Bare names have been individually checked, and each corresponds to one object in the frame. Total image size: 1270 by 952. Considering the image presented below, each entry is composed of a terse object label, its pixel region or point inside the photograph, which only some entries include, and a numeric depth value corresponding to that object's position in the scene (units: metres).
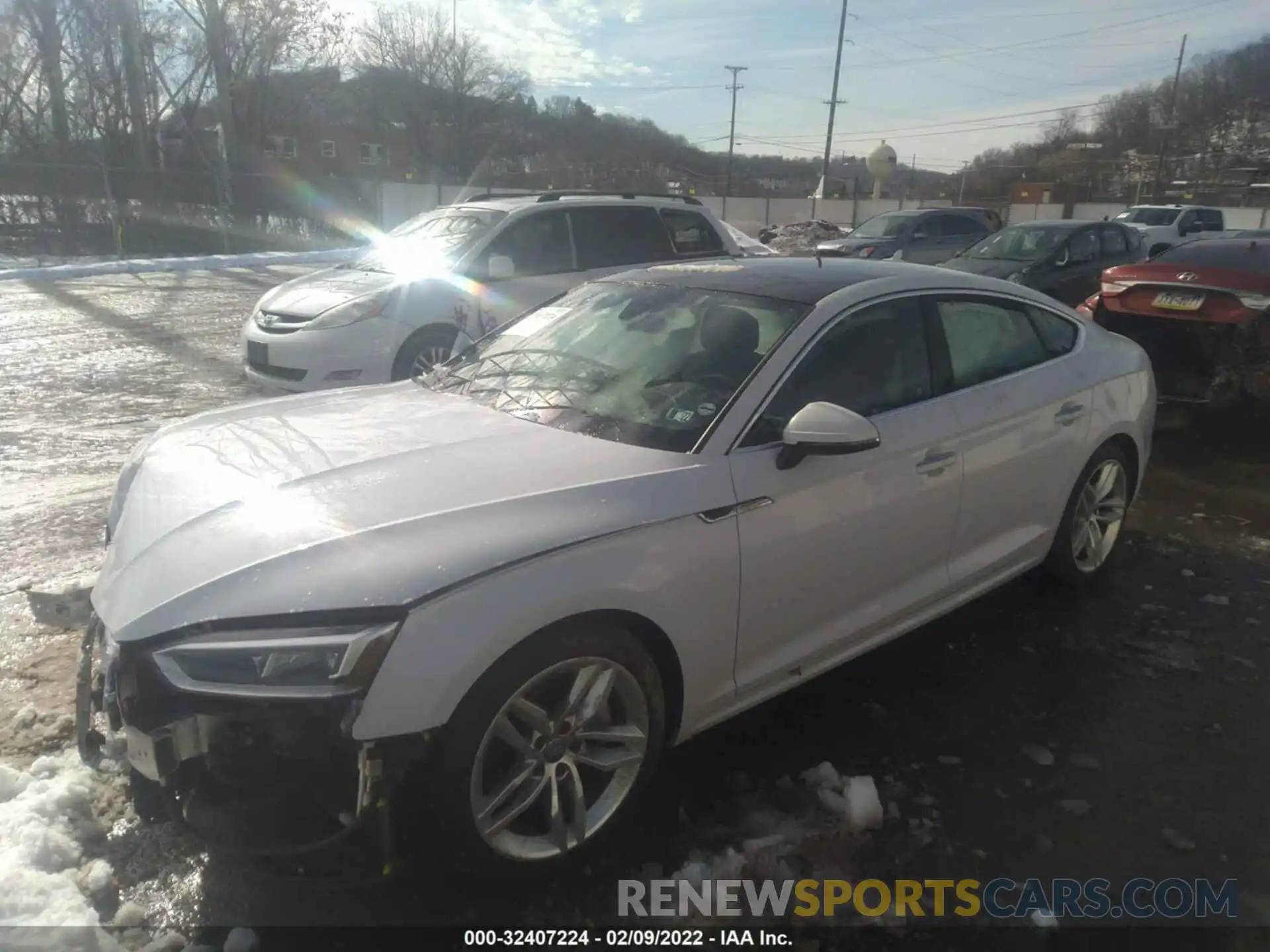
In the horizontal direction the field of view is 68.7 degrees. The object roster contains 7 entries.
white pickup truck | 23.16
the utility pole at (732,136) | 54.09
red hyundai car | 7.17
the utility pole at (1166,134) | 48.25
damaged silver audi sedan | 2.21
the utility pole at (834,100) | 49.19
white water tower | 43.16
